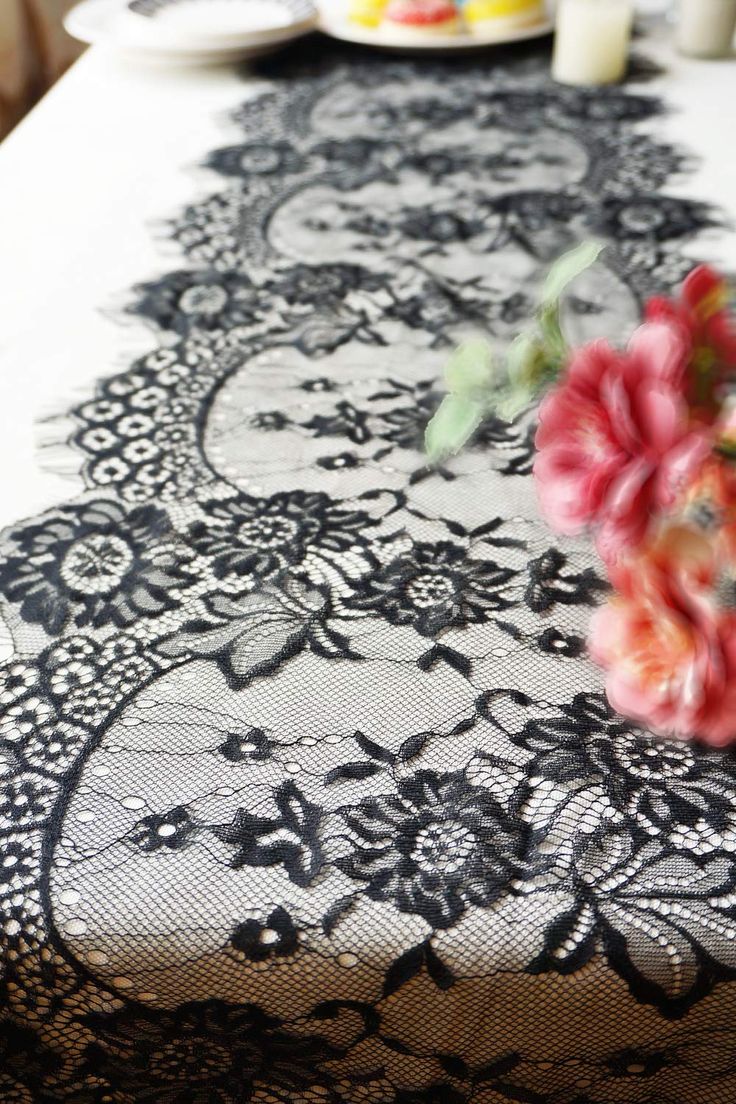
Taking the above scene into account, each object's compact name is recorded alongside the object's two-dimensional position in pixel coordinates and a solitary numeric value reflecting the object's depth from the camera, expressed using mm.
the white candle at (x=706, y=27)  1178
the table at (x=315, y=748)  406
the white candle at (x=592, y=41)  1109
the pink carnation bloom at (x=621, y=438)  386
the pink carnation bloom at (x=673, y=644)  394
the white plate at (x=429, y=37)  1198
